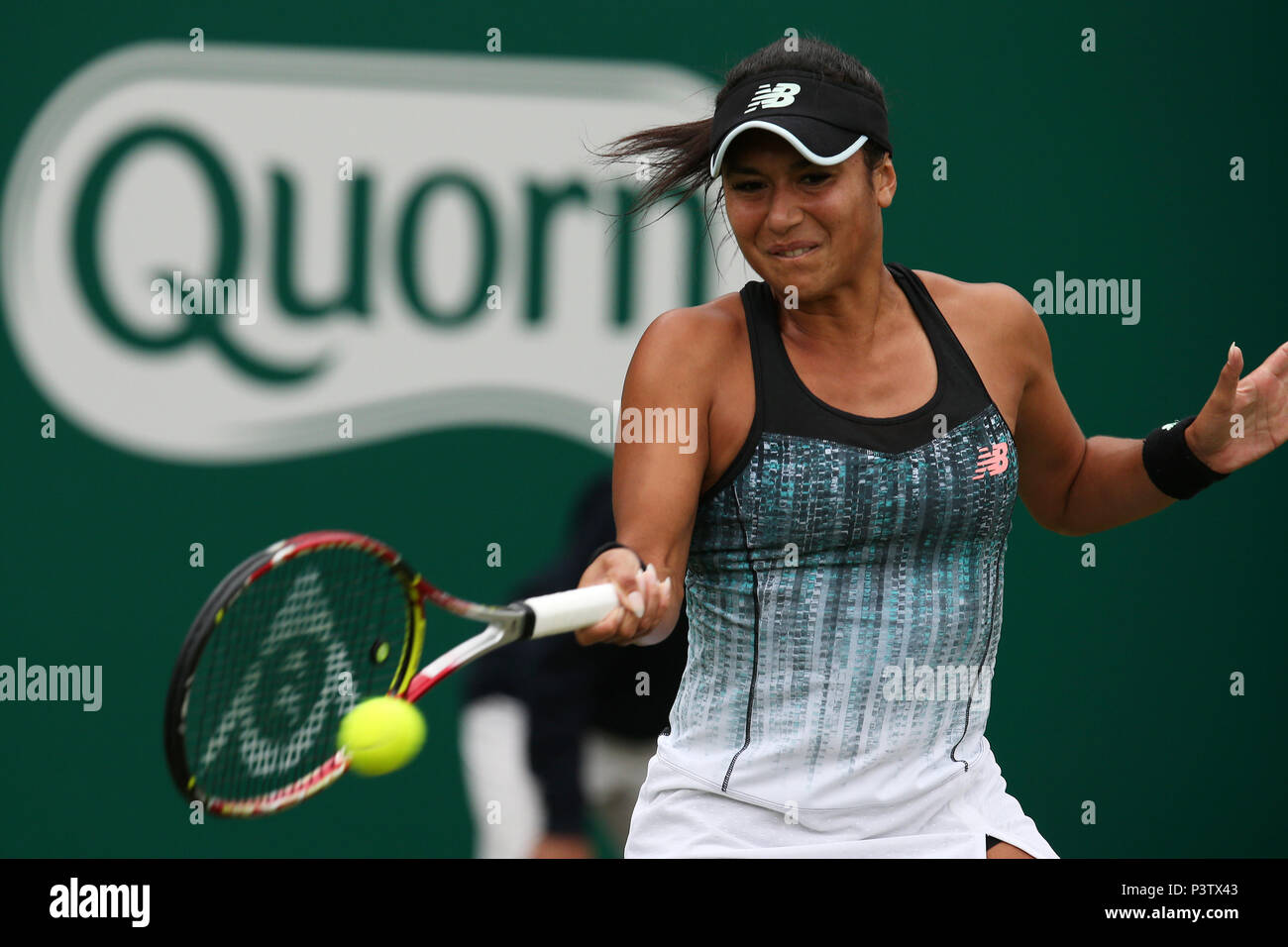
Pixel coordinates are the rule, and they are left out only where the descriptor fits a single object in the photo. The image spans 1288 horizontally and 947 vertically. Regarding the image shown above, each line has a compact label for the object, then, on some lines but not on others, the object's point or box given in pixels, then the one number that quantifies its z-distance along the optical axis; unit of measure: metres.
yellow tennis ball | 3.38
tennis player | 4.05
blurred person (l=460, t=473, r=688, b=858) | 6.33
